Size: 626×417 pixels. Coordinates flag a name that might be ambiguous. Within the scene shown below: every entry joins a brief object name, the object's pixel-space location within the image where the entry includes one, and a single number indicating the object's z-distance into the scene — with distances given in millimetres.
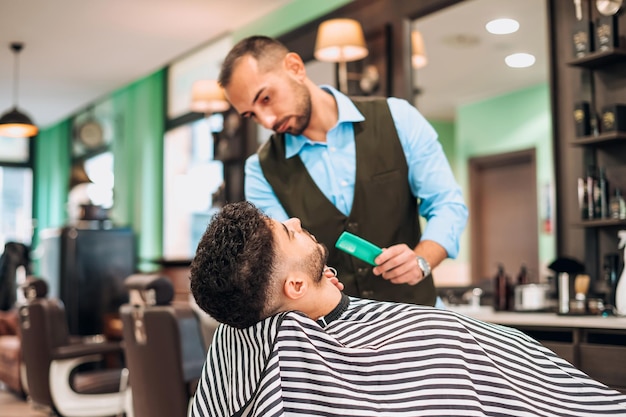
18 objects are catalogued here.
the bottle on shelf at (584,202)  3242
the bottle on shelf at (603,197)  3188
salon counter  2578
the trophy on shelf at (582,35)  3281
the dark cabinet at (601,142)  3189
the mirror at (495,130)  3598
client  1409
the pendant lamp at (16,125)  7441
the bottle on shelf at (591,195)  3217
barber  2164
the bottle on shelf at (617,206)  3120
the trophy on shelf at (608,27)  3184
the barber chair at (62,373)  4664
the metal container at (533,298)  3441
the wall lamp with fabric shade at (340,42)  4656
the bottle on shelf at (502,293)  3647
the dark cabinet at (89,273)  7727
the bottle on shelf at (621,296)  2902
